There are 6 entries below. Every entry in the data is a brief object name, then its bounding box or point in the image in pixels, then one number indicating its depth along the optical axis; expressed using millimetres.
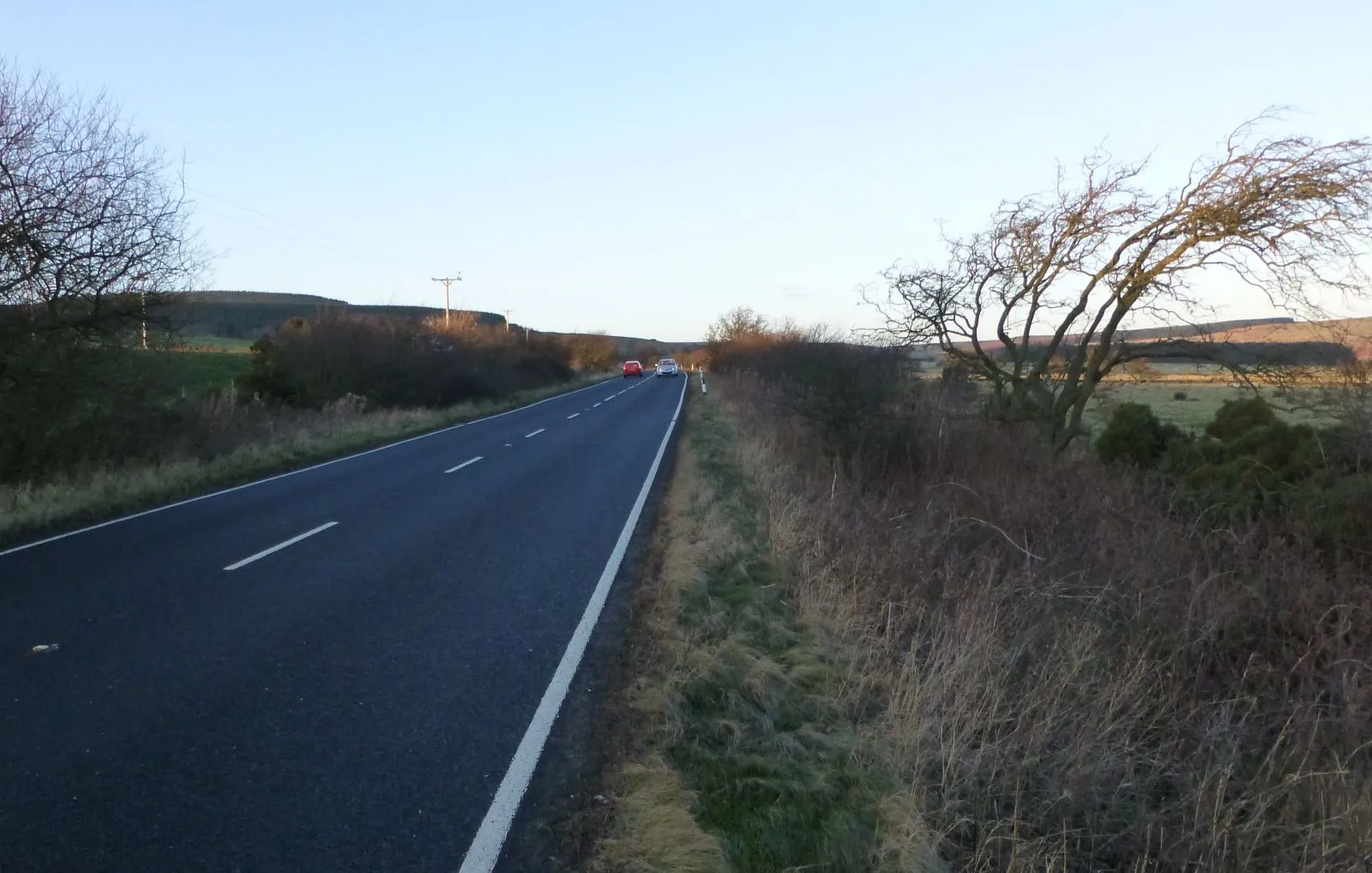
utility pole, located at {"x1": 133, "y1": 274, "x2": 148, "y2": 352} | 15680
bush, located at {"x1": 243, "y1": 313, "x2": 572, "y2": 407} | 33219
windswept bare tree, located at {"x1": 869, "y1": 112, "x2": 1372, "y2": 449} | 14398
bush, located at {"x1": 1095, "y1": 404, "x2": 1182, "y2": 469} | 22297
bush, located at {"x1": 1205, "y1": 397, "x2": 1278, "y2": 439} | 17922
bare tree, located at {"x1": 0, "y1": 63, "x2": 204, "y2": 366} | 13492
